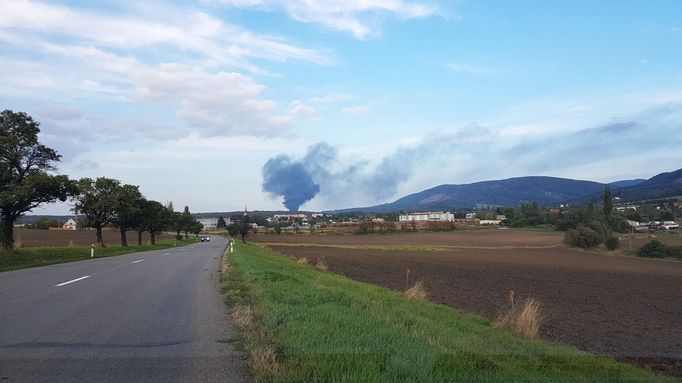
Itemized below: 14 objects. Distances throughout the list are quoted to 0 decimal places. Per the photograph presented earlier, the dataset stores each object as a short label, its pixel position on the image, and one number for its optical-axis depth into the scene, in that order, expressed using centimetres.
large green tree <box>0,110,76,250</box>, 3331
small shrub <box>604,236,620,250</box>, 8187
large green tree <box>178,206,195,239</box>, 11956
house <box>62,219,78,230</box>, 16099
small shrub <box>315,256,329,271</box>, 3202
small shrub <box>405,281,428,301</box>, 1826
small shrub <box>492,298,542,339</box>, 1202
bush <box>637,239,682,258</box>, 6750
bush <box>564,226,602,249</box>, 8475
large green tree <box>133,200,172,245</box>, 6525
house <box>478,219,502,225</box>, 18210
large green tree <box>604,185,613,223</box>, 11681
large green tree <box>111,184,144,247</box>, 5216
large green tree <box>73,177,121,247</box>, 4977
